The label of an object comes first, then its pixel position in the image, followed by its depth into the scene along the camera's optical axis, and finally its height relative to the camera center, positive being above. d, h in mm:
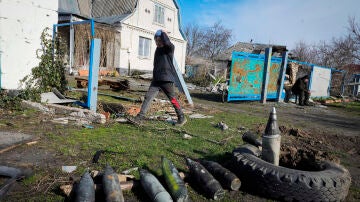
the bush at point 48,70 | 6841 -23
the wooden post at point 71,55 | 14116 +935
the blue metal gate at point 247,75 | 10741 +290
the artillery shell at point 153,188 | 2281 -1056
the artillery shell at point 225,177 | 2699 -1041
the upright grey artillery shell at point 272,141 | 2883 -664
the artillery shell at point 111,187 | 2171 -1027
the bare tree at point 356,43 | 23844 +4236
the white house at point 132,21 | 19578 +4342
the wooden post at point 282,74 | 12487 +489
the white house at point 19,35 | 6328 +809
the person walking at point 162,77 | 5324 -12
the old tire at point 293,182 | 2459 -966
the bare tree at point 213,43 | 48375 +6915
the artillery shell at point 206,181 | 2537 -1059
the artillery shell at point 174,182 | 2348 -1033
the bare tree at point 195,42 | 48288 +6939
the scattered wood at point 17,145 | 3336 -1093
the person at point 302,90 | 12727 -278
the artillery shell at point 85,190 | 2129 -1039
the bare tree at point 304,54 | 27125 +3535
